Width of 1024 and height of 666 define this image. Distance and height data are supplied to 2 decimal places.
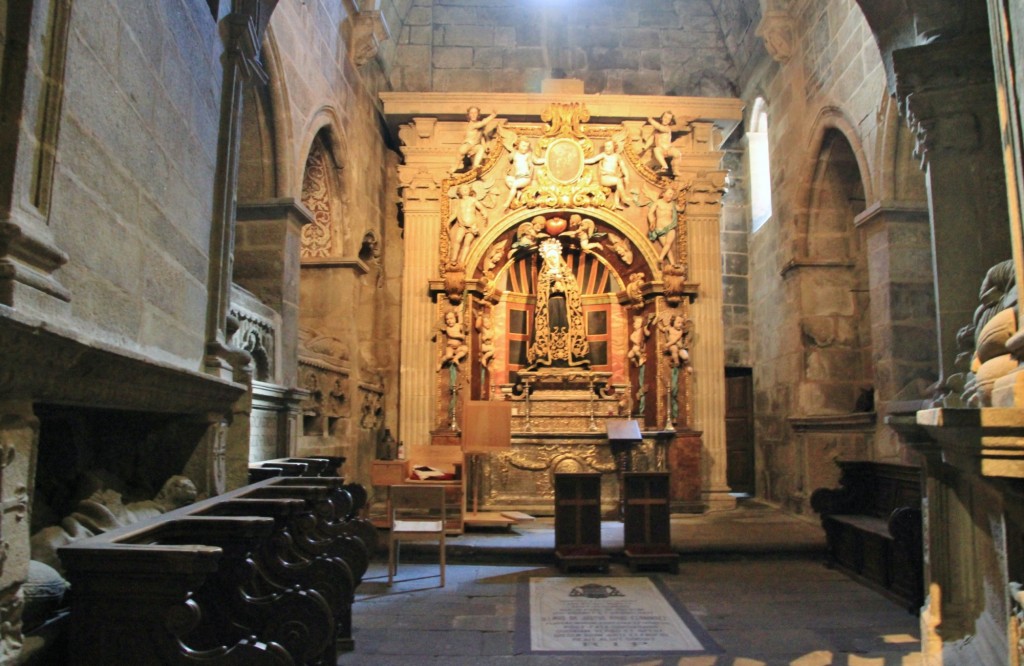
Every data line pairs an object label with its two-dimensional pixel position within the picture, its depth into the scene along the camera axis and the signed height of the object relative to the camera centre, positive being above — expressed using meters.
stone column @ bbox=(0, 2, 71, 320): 1.99 +0.74
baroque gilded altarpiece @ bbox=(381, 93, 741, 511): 10.34 +2.23
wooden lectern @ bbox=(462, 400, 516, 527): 7.94 +0.07
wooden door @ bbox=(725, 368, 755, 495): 12.55 +0.10
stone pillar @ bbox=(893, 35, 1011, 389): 4.18 +1.42
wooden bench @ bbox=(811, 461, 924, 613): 5.29 -0.71
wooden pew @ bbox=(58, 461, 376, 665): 1.89 -0.46
